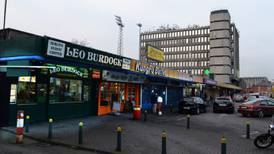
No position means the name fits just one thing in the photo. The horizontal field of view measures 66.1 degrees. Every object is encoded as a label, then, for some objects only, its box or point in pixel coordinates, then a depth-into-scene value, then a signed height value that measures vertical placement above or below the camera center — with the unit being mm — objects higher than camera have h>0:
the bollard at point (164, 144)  6030 -1519
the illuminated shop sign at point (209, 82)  33707 +1671
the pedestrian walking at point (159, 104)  17018 -1099
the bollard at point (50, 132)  8075 -1646
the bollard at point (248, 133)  9475 -1847
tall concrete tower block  76056 +16887
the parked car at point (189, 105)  18274 -1198
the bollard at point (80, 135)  7382 -1596
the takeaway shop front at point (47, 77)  10432 +705
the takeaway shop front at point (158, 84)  18274 +755
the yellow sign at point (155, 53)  24435 +4584
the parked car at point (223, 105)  20291 -1277
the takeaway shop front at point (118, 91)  15242 -56
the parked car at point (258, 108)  17750 -1344
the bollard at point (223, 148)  5350 -1425
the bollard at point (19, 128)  7609 -1394
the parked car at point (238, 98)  40179 -1162
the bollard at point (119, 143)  6774 -1705
